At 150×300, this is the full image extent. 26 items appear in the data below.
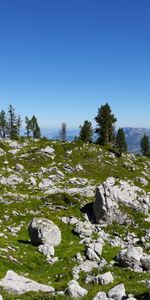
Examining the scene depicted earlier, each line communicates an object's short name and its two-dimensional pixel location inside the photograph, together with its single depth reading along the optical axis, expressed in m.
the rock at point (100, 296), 18.34
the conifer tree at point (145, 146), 135.75
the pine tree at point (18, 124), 137.98
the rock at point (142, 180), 66.56
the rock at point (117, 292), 18.42
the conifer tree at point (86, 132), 113.44
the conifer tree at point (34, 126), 147.62
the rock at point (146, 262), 26.88
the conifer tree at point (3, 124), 133.88
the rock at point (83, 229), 36.84
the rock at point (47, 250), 31.50
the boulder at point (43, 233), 33.25
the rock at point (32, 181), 58.88
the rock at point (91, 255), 30.34
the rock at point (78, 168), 69.95
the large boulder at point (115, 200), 41.25
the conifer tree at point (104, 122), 98.56
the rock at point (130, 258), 27.26
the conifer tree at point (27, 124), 148.00
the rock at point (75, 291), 20.12
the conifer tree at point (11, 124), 131.88
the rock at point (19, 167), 66.79
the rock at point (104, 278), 22.25
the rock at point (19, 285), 20.78
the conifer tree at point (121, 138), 126.59
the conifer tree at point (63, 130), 162.36
